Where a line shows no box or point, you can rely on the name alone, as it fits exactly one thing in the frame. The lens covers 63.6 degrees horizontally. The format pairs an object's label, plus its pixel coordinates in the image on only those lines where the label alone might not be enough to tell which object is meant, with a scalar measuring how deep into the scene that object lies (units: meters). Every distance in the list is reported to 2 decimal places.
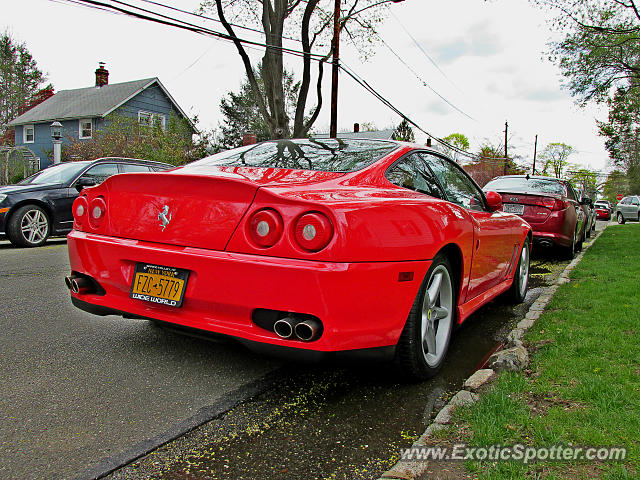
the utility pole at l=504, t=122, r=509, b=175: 57.50
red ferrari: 2.38
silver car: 31.83
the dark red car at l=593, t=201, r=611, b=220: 39.97
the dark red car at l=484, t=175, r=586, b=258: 8.36
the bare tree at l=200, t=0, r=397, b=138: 18.75
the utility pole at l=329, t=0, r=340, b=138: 18.20
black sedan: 8.72
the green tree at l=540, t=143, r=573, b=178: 93.94
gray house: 31.45
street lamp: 18.97
